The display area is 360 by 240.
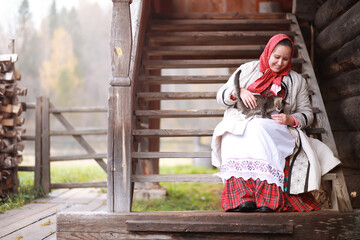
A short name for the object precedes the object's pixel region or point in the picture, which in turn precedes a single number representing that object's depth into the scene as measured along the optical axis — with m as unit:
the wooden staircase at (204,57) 3.28
